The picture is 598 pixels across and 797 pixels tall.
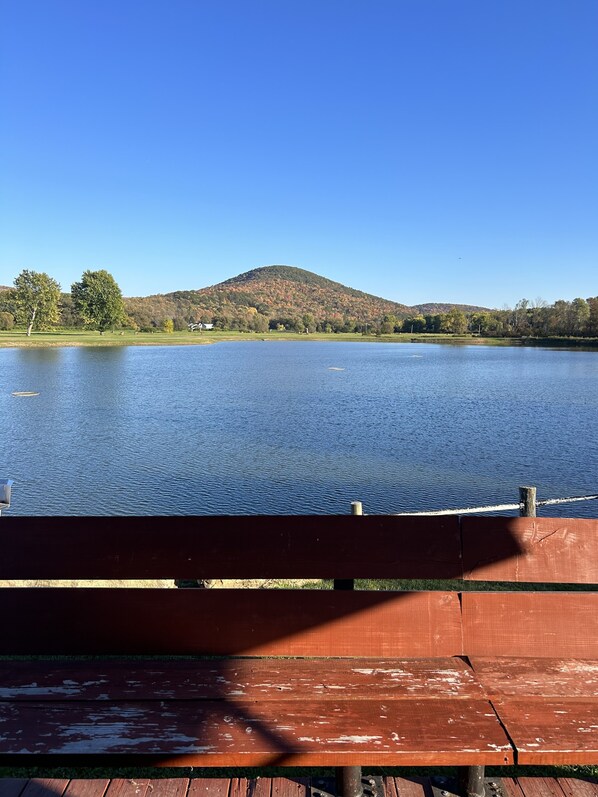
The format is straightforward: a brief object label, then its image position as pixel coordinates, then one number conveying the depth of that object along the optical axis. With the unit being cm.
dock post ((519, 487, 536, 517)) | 656
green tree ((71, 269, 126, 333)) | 11144
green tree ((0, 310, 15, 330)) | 10650
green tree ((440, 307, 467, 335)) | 16614
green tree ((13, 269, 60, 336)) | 9725
